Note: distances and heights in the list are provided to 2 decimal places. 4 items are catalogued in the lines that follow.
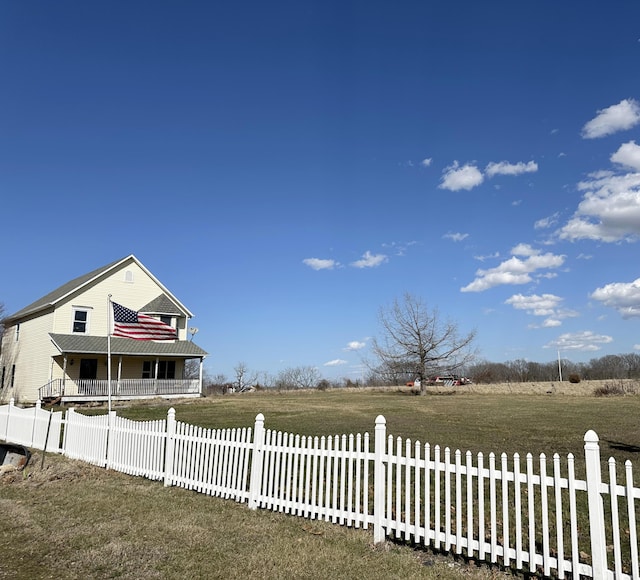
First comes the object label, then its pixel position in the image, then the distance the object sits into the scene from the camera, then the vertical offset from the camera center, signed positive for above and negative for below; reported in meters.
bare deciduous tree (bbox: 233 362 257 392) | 64.72 -2.33
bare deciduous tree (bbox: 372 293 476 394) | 42.38 +0.65
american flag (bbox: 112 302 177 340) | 13.39 +1.07
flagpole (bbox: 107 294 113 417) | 12.48 +1.35
